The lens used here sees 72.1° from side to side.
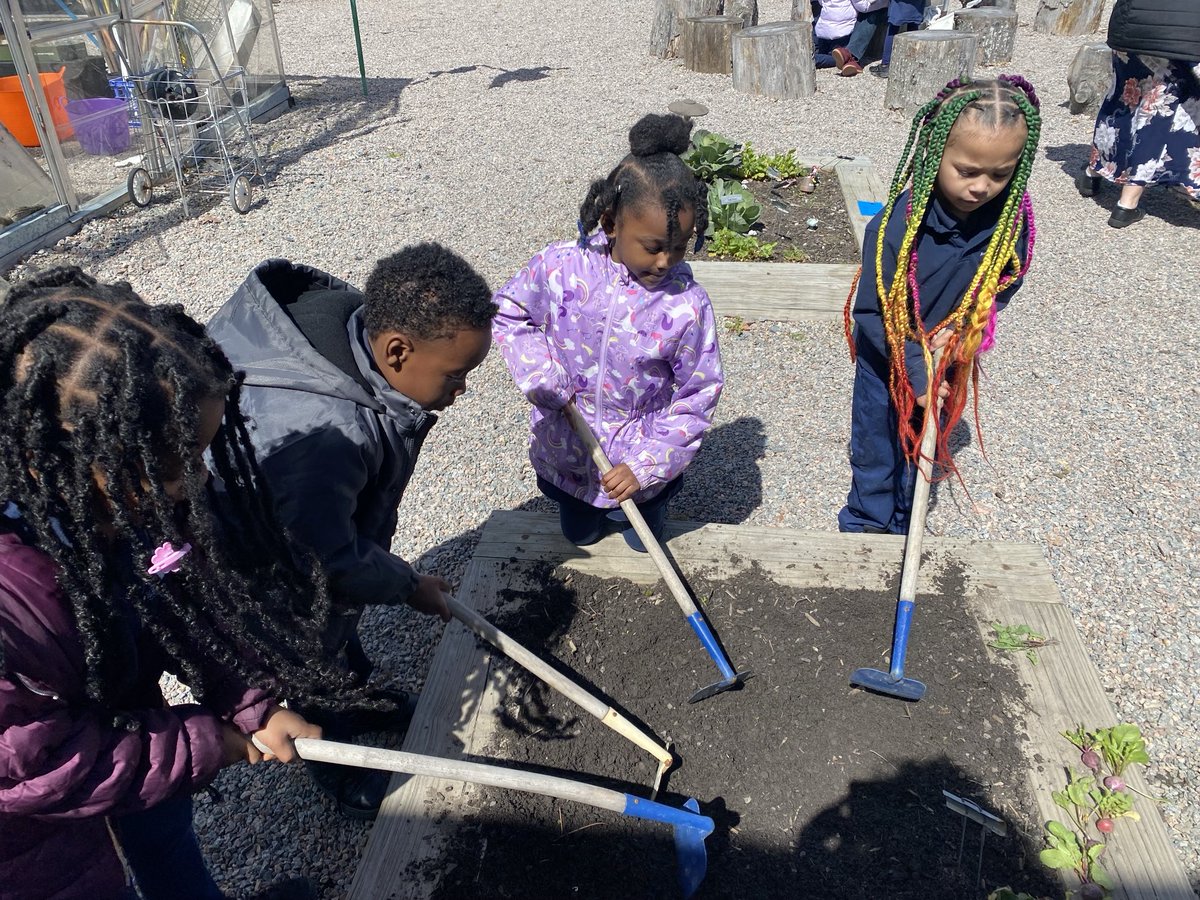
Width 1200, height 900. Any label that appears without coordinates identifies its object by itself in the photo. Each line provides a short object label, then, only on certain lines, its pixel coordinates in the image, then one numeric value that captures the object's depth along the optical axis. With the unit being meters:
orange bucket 6.09
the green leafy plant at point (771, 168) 6.14
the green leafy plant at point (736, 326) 4.82
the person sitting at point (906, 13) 9.32
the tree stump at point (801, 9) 10.80
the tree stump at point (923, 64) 7.81
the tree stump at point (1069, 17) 10.40
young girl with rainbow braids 2.23
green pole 8.90
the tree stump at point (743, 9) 10.45
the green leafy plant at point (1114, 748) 2.09
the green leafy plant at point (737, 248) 5.03
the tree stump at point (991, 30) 9.19
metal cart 6.41
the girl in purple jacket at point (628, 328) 2.26
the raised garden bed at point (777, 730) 1.98
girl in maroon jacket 1.17
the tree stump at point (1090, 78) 7.59
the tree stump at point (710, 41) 9.49
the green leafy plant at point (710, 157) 5.90
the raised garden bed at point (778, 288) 4.75
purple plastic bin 6.39
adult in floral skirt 5.16
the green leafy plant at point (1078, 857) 1.88
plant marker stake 1.99
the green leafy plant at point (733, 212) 5.18
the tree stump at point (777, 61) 8.60
